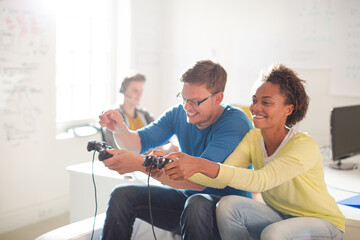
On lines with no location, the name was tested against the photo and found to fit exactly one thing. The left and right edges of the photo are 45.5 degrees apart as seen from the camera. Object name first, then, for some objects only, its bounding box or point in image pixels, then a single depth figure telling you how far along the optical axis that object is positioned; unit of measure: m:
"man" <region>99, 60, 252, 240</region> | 1.76
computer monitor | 2.83
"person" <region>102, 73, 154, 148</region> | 3.56
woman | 1.61
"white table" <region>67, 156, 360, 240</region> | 2.39
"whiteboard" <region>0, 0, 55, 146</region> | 3.19
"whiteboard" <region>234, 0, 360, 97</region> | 3.77
